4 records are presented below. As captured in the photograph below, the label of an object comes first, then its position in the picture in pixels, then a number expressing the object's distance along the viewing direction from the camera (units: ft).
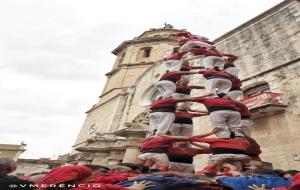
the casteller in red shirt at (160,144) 15.72
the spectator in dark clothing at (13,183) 9.71
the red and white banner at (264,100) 31.36
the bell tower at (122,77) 67.26
